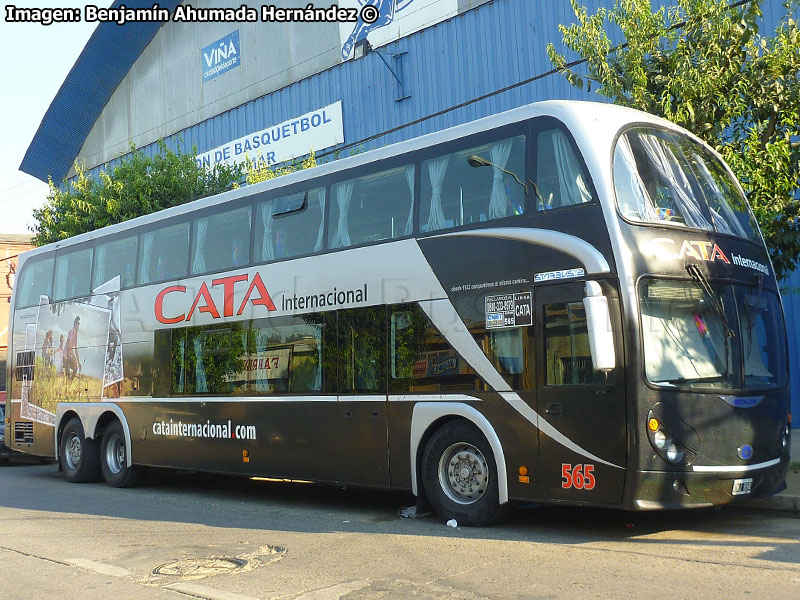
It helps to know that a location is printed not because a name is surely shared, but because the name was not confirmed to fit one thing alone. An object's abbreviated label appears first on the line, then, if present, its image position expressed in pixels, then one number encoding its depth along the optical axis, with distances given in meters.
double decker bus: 8.11
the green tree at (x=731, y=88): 11.12
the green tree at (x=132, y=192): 23.89
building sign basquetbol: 26.14
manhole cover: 7.38
